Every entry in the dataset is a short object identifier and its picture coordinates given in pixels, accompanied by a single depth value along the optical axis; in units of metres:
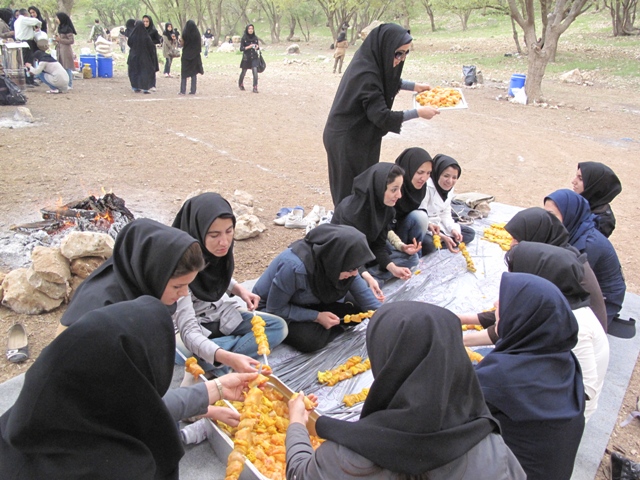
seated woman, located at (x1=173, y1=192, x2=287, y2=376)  2.88
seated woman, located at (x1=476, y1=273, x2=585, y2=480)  2.21
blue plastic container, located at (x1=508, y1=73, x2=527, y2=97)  14.82
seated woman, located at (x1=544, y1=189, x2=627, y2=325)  3.90
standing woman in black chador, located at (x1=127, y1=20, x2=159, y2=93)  11.88
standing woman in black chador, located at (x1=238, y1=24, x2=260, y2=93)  13.39
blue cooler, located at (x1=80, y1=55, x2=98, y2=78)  14.55
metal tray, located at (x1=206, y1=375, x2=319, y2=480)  2.34
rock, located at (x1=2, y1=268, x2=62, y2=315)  3.77
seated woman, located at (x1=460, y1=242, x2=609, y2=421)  2.65
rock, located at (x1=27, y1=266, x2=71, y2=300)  3.74
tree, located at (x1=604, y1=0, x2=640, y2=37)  24.99
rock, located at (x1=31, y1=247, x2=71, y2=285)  3.75
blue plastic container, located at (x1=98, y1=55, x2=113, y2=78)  14.71
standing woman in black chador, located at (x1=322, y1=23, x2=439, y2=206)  4.53
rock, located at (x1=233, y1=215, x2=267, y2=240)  5.29
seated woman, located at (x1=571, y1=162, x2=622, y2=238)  4.49
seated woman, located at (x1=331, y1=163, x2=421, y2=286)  4.22
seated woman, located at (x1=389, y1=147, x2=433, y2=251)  4.72
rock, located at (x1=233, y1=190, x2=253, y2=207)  5.90
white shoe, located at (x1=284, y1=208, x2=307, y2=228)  5.65
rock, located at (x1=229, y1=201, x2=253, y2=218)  5.64
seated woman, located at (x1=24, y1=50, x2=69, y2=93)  11.28
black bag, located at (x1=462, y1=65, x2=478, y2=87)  17.20
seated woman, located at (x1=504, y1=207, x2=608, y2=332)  3.64
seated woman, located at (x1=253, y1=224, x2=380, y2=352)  3.25
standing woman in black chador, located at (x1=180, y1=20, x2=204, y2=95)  12.22
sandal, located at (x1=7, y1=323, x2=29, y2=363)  3.30
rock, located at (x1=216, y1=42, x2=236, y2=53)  30.05
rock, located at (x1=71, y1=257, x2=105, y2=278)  3.93
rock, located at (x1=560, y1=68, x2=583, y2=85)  18.42
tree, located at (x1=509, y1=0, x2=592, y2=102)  13.48
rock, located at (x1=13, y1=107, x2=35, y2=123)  8.82
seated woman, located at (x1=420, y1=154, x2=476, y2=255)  5.00
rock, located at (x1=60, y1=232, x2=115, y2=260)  3.88
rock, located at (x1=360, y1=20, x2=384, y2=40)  32.22
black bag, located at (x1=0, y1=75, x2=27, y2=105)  9.52
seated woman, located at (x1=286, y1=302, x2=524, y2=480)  1.60
